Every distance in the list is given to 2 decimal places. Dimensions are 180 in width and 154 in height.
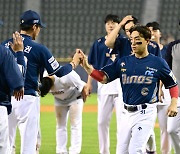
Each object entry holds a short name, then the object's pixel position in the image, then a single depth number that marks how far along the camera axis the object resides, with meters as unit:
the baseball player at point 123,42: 16.87
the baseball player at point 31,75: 14.80
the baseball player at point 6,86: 12.07
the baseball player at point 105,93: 18.51
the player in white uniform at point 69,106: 18.66
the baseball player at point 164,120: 18.06
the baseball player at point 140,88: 13.83
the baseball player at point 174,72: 16.45
